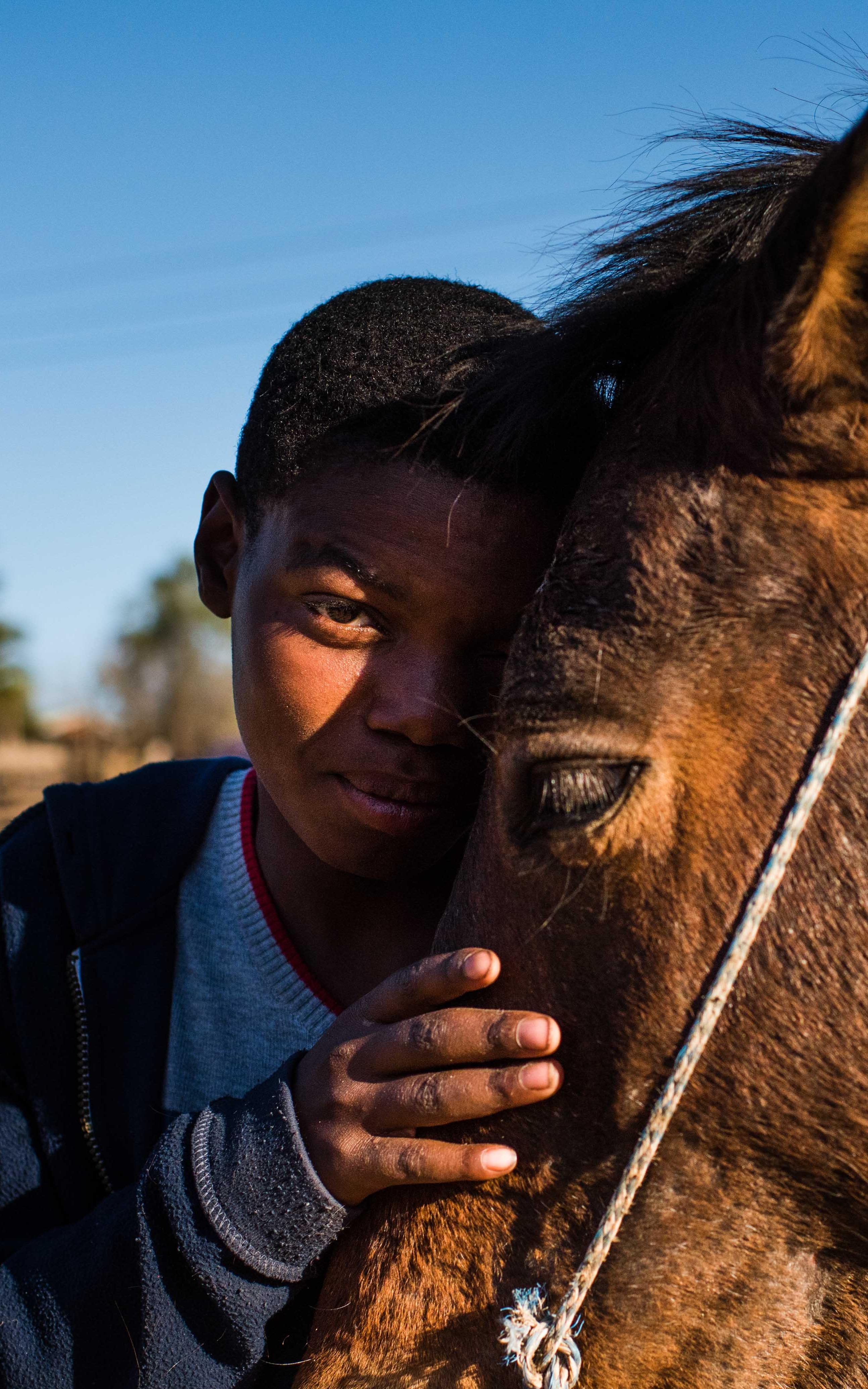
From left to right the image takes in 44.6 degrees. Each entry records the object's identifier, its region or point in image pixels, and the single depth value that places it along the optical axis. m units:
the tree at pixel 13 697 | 27.95
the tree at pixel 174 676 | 32.44
